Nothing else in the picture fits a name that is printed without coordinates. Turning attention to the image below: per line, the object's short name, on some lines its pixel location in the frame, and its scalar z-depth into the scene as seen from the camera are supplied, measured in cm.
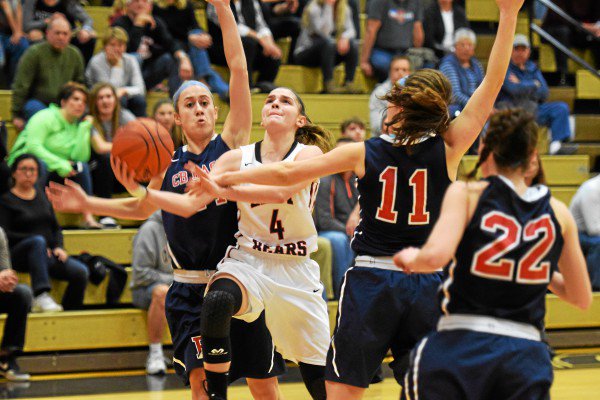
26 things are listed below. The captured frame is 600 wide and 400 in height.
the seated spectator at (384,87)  1570
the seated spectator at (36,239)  1272
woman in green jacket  1386
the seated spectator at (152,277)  1262
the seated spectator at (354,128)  1472
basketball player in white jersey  772
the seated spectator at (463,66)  1669
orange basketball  778
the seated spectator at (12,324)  1192
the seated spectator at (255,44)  1648
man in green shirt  1487
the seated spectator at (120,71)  1531
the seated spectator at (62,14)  1623
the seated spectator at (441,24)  1826
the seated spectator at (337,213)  1361
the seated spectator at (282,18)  1781
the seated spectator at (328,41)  1702
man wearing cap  1735
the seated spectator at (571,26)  1952
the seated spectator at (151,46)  1616
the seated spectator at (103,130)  1421
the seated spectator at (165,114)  1395
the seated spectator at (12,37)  1593
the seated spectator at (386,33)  1751
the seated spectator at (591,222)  1439
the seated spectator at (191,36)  1635
